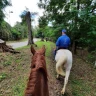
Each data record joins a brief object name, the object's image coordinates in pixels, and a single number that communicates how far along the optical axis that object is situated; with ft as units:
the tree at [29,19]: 33.70
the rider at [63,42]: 9.80
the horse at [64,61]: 8.95
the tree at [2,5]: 23.98
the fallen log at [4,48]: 19.41
